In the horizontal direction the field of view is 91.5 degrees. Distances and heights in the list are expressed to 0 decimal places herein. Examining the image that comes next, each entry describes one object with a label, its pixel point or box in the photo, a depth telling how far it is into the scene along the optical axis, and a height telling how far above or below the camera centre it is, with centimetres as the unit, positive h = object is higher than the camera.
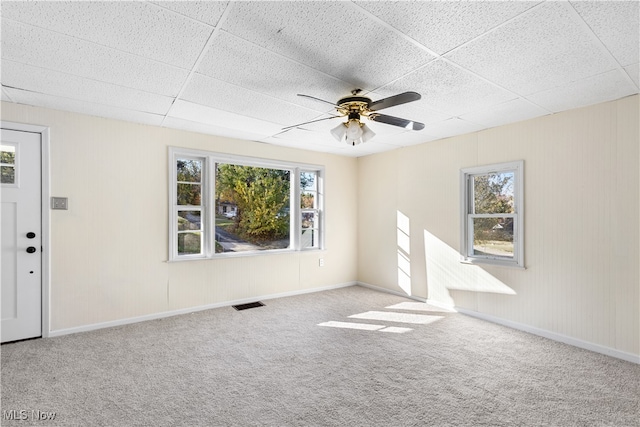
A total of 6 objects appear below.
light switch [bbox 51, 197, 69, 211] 335 +13
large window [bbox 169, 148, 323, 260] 425 +14
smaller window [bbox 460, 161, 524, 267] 373 -1
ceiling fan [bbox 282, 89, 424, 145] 272 +86
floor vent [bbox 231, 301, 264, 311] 438 -132
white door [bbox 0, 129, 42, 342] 316 -20
